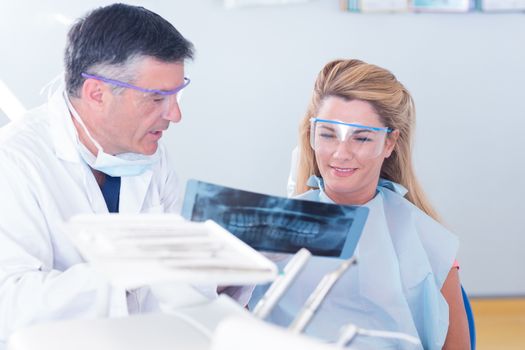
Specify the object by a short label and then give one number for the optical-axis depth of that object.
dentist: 1.54
